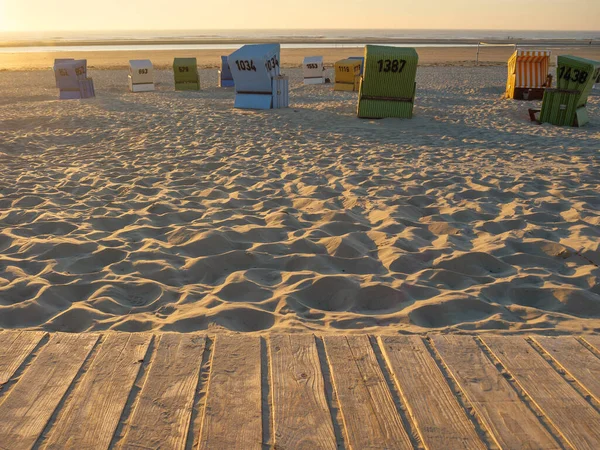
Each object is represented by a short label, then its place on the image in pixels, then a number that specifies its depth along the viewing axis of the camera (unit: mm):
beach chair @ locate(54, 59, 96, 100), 13742
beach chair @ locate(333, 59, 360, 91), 15906
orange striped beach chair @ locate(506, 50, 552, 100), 13203
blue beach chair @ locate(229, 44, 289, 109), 11227
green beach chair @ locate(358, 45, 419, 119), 9859
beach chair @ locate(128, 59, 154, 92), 15938
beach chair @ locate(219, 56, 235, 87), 17594
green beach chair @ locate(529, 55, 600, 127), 9336
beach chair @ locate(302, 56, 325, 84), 18266
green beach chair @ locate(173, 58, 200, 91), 16266
